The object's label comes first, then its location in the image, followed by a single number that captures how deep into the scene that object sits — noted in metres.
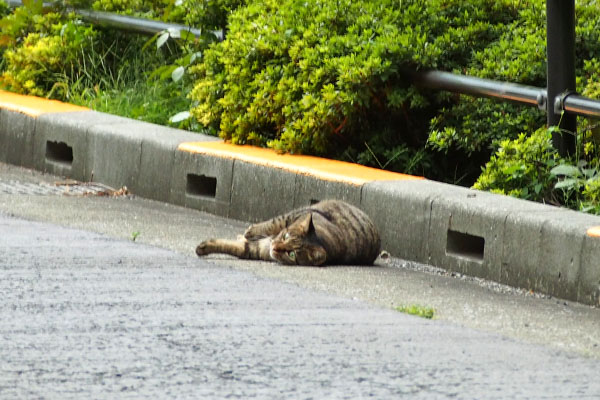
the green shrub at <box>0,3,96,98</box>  21.73
